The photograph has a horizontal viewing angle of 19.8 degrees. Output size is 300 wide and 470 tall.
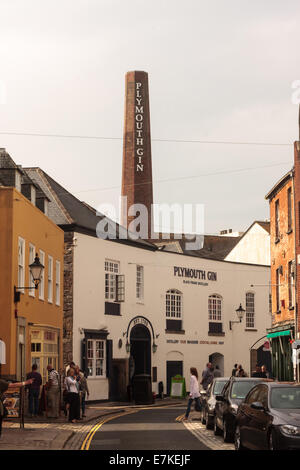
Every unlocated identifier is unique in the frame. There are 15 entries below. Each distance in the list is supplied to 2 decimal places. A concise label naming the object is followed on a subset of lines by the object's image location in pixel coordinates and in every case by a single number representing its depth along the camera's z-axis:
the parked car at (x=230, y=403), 18.38
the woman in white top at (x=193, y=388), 26.27
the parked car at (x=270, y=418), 13.09
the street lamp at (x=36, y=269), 24.41
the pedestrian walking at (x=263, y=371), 31.26
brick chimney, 67.88
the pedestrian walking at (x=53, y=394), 26.58
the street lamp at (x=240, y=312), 44.55
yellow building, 26.83
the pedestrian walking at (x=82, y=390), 27.89
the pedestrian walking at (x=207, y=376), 31.12
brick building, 35.50
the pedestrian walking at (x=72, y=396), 24.83
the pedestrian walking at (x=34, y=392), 26.32
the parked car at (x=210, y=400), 22.39
